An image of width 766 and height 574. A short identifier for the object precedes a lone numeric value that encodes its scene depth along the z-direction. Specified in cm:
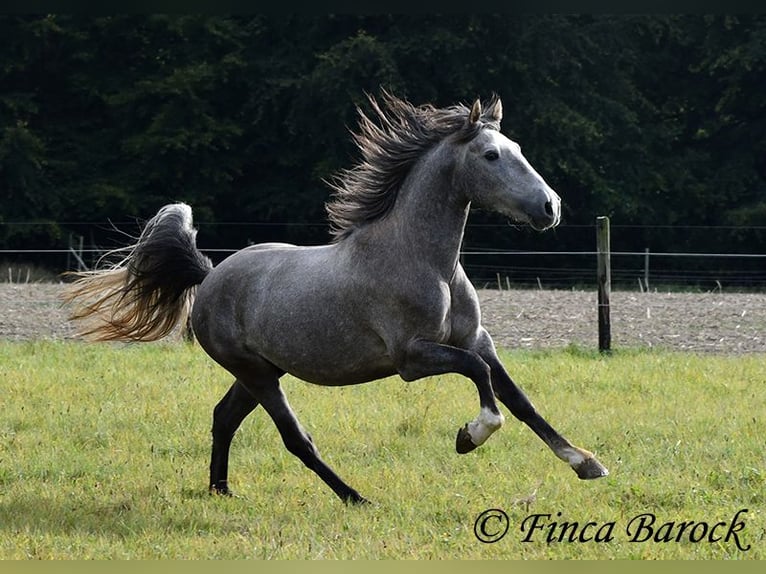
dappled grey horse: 1143
